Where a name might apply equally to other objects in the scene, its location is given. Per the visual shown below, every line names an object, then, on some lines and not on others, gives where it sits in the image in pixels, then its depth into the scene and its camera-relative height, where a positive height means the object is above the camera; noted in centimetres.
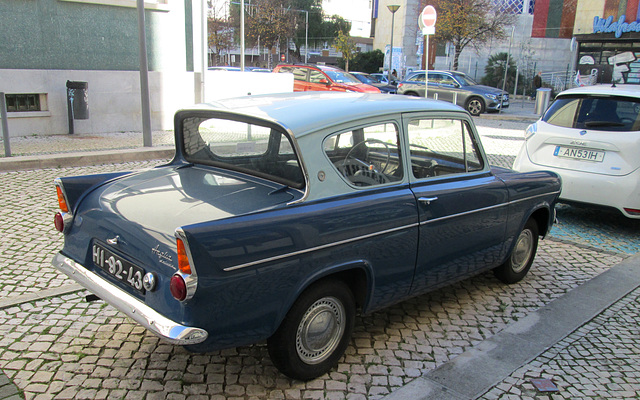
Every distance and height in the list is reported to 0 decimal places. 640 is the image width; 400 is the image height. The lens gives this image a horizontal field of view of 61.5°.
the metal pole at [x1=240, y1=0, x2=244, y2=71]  1691 +76
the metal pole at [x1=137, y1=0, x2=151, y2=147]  1001 -39
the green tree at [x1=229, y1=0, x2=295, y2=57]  5234 +408
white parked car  640 -85
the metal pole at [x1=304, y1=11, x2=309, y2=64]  6476 +492
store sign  2794 +264
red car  2020 -49
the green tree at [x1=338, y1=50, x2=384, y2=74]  5197 +61
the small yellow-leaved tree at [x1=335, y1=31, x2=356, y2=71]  4581 +174
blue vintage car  278 -91
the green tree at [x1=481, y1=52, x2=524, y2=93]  3393 +1
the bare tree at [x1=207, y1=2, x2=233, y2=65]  3884 +286
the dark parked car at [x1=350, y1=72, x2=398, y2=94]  2644 -90
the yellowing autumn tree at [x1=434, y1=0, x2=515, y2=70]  3177 +295
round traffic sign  1387 +133
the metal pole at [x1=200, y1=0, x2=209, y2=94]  1335 +56
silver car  2197 -79
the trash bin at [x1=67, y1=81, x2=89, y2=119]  1139 -84
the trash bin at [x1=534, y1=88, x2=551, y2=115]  1933 -92
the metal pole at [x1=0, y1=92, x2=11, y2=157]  865 -113
